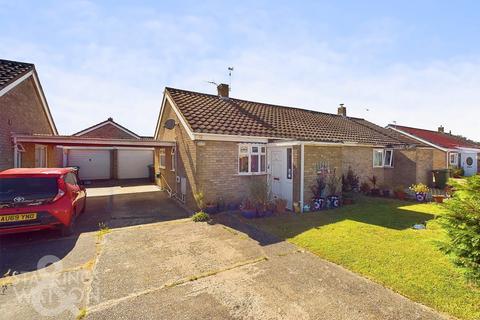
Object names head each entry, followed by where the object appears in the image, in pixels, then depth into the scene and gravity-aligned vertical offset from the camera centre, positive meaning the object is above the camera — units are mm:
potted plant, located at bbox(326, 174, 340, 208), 10445 -1452
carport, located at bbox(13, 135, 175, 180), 20250 -294
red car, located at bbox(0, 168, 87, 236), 5824 -1084
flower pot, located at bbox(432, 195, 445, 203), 11058 -1824
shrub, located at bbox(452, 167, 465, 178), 21511 -1255
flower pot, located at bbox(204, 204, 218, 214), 9172 -1940
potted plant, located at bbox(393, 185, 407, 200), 12445 -1794
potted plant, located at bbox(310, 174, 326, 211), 10019 -1476
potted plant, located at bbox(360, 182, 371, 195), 13555 -1725
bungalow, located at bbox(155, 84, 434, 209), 9758 +296
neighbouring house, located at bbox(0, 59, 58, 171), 8906 +1962
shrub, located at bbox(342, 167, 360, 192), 12836 -1275
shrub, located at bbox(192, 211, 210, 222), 8531 -2096
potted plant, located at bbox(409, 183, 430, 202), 11797 -1659
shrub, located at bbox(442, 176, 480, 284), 3523 -1011
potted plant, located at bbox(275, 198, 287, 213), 9586 -1887
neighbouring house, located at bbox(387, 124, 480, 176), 19844 +807
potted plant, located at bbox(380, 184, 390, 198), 13213 -1847
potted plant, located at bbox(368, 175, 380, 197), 13417 -1721
